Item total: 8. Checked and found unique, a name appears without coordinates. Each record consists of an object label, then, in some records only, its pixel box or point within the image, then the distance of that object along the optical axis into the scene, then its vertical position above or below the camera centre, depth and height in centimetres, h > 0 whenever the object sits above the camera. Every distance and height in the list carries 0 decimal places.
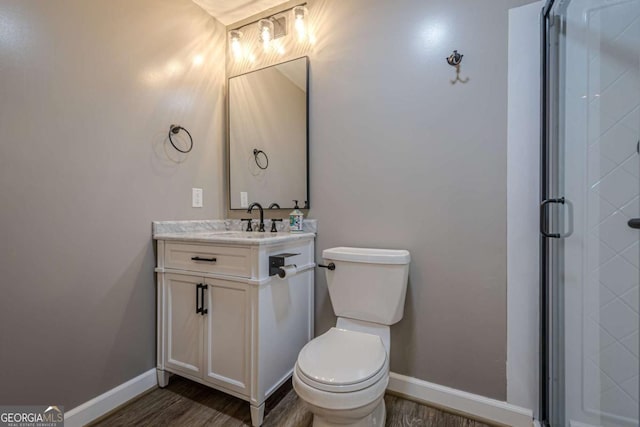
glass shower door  100 +0
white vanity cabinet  130 -52
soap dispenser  171 -7
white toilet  100 -59
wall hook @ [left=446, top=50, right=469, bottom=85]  138 +73
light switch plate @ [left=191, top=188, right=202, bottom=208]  183 +8
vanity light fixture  179 +119
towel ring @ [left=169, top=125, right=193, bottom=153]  169 +48
